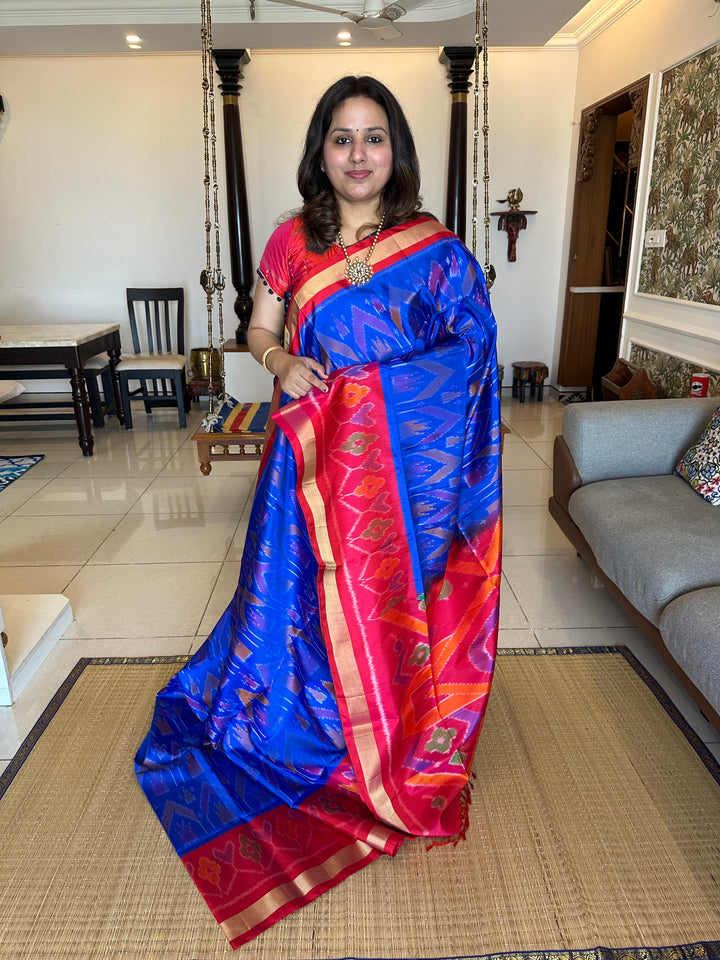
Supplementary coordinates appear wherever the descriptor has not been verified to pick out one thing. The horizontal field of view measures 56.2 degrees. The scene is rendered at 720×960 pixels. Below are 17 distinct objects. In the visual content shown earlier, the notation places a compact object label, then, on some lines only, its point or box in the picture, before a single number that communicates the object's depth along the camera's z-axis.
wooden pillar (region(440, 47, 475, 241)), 4.54
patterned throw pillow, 2.23
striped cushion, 3.27
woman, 1.37
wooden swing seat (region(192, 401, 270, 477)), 3.15
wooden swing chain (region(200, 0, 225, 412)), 2.73
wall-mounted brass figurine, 5.18
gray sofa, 1.66
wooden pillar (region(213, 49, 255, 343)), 4.61
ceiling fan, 3.42
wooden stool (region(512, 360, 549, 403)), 5.38
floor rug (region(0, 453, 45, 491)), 3.87
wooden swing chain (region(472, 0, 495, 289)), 2.77
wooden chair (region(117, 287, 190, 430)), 4.80
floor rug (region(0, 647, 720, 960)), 1.25
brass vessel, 3.16
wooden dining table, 4.07
